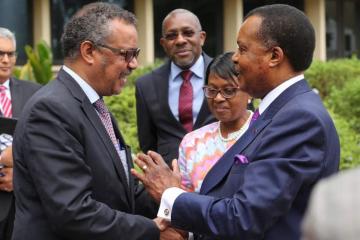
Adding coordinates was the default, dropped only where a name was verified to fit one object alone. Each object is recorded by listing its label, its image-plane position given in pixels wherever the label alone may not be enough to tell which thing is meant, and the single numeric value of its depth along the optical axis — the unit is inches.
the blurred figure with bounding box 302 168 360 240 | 40.4
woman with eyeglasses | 152.5
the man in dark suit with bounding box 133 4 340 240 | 103.7
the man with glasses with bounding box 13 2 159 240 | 107.8
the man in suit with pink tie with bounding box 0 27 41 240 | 174.6
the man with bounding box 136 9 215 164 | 217.6
